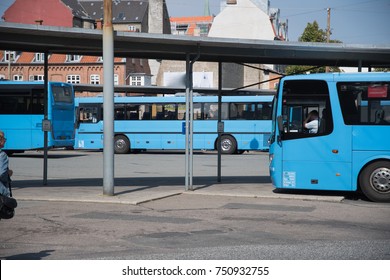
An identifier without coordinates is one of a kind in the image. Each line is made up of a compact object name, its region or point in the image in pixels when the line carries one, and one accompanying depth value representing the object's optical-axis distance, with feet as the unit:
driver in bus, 55.67
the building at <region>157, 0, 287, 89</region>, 278.26
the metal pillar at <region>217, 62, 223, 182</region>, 67.13
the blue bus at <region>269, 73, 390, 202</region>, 54.29
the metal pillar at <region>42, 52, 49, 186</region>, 62.13
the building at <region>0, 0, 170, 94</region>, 258.16
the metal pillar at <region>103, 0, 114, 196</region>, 51.85
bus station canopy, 53.38
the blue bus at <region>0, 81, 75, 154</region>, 125.49
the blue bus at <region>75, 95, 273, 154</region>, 134.21
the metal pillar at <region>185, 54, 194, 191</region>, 59.85
